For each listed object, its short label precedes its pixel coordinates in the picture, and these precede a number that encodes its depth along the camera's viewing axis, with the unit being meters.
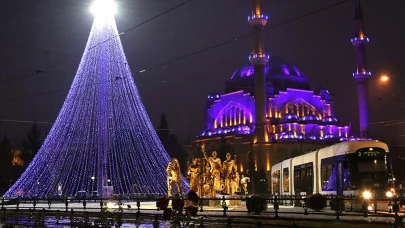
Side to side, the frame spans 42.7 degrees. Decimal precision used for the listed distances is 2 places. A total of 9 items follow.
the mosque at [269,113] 91.31
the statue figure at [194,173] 29.50
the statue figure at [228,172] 30.67
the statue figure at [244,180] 35.07
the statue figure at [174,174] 29.00
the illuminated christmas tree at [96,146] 27.16
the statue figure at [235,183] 31.14
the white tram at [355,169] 23.75
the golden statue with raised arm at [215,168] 29.91
